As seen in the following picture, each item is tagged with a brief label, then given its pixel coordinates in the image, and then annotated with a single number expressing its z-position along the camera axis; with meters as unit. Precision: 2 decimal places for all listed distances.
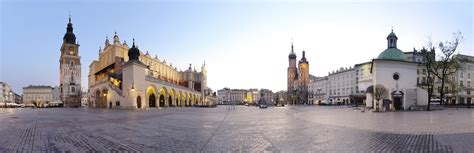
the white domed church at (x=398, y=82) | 48.59
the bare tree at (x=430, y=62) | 45.81
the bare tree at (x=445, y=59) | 44.51
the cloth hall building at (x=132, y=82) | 50.22
